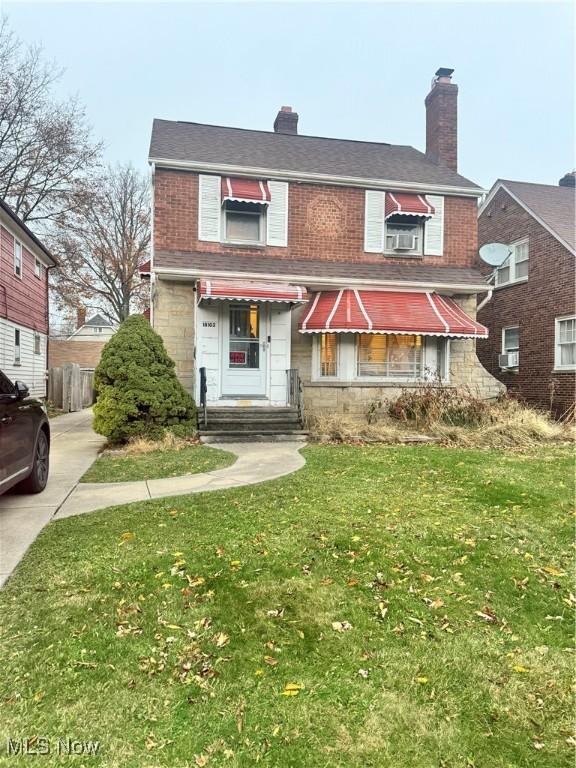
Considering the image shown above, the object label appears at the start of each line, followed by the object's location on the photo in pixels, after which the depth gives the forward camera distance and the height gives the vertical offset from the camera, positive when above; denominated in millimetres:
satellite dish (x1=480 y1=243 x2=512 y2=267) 13484 +3733
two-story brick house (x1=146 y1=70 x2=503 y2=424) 11195 +2741
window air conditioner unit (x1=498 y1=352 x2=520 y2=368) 16522 +855
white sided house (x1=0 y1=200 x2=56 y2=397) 15484 +2950
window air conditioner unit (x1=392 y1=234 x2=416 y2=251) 12555 +3775
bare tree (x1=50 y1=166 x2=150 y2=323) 28409 +8326
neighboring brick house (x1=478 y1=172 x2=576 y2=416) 14641 +2999
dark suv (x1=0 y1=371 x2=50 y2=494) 4680 -675
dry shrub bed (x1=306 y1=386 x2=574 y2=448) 10047 -930
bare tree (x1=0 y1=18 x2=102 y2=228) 19703 +10666
